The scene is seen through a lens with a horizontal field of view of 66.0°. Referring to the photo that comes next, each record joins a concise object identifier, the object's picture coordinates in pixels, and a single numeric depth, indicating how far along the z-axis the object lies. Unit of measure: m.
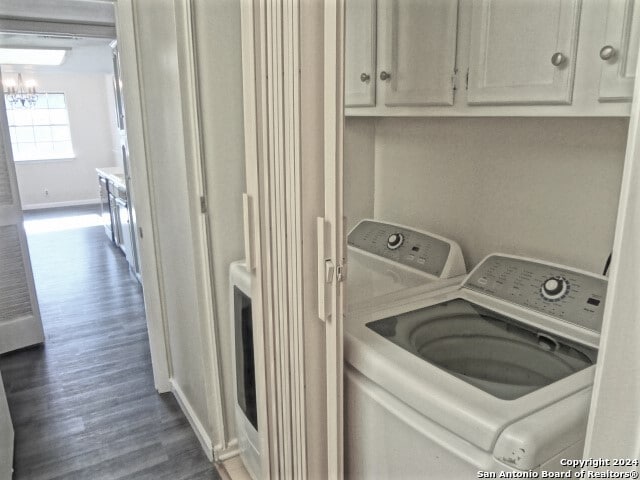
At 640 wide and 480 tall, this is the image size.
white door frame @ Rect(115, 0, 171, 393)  2.25
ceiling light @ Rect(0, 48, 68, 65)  5.70
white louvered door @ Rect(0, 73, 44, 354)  3.01
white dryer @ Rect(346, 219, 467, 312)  1.67
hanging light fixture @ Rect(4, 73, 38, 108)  7.23
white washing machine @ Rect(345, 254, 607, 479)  0.97
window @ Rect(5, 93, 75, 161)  7.92
